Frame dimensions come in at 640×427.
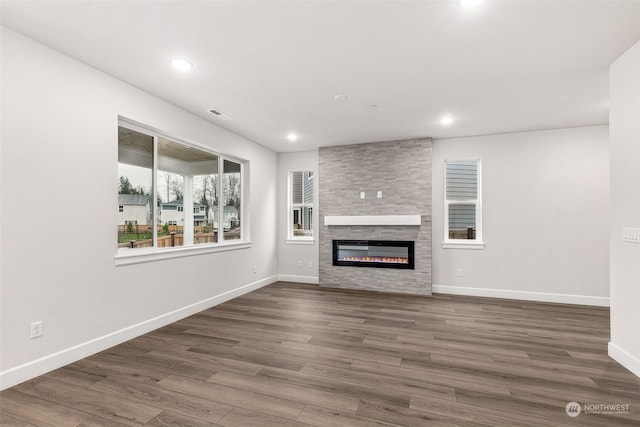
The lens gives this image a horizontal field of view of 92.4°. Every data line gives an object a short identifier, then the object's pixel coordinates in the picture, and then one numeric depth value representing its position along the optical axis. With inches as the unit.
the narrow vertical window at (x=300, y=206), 249.3
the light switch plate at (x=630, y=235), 95.9
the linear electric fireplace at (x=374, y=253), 211.6
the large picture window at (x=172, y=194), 132.5
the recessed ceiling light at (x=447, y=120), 165.9
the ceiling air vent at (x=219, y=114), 154.9
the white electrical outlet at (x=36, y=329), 94.1
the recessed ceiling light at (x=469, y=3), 76.5
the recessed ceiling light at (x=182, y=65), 106.3
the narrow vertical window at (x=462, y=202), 205.2
